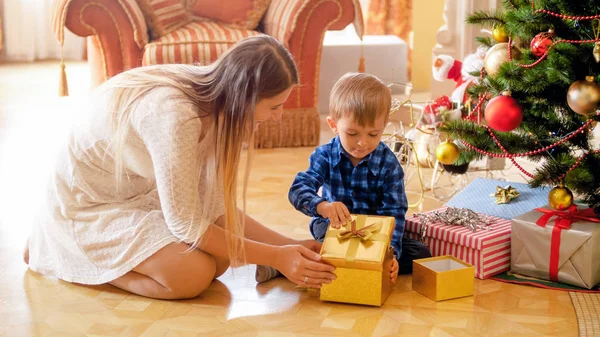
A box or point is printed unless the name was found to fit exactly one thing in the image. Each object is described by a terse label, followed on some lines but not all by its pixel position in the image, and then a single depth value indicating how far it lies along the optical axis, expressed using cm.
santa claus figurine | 295
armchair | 337
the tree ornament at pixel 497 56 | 226
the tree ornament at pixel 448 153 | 243
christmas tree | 203
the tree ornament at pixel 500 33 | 233
